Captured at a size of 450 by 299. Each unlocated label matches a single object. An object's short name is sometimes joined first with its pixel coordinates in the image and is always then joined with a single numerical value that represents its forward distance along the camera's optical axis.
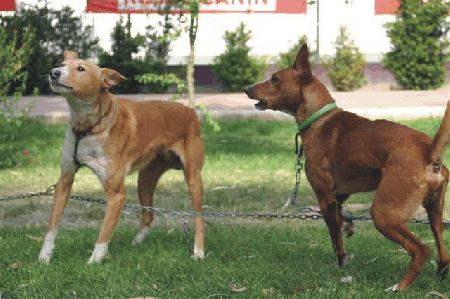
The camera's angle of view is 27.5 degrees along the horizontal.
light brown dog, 6.39
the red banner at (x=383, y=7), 23.91
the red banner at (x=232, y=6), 22.84
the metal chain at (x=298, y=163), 6.33
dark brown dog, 5.44
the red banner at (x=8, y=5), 22.59
